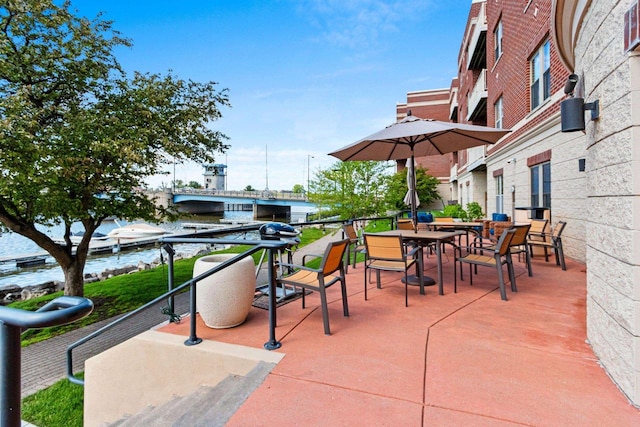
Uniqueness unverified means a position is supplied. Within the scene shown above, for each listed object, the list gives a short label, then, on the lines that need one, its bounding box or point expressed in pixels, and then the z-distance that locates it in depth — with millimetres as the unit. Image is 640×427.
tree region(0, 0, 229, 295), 7121
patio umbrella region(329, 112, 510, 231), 4699
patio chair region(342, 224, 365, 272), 6049
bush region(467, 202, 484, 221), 14078
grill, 4348
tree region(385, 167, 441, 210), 31141
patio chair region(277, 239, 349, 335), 3184
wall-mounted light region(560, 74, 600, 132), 2748
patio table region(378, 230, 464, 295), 4453
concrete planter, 3301
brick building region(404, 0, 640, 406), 2033
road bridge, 45691
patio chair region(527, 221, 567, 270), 6008
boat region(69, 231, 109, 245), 24234
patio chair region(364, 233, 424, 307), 4207
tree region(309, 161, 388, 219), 15117
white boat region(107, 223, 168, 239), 16309
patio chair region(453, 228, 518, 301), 4130
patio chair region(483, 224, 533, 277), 4559
